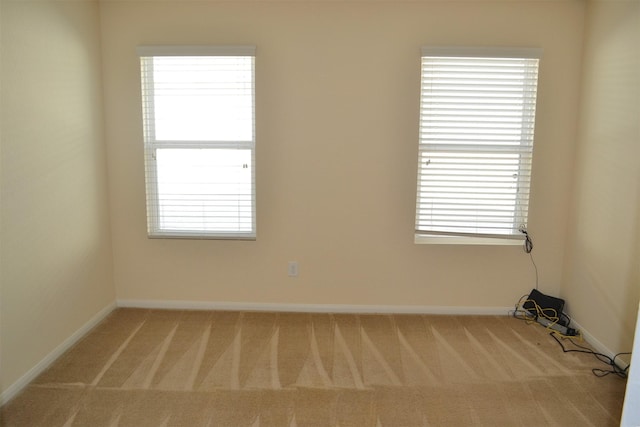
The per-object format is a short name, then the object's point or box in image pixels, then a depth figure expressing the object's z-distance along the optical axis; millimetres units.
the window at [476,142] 3406
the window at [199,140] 3445
